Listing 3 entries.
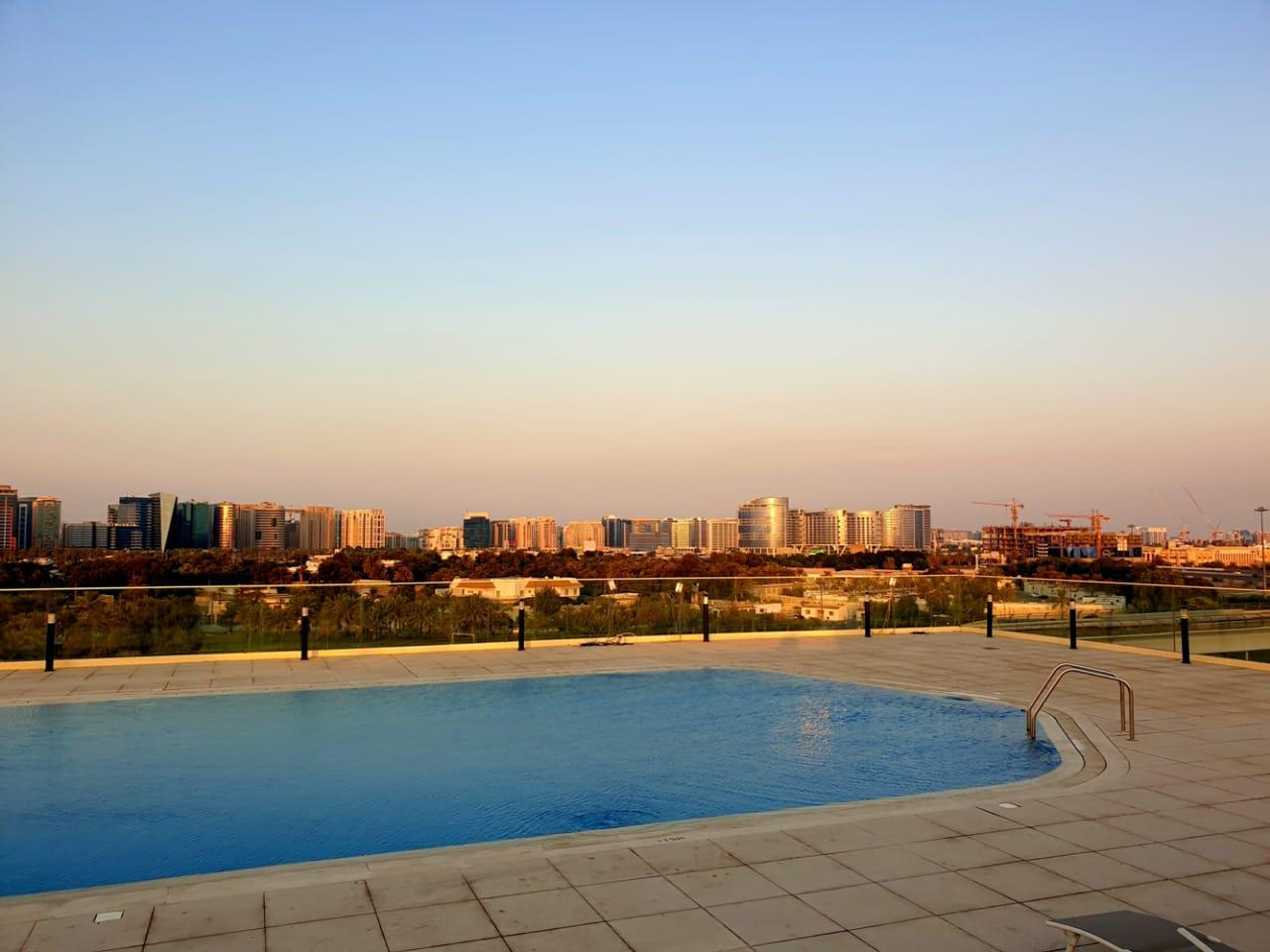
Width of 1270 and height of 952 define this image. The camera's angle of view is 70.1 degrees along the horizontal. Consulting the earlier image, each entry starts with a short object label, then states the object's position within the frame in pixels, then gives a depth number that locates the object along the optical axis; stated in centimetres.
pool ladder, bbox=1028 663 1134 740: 923
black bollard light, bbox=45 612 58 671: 1405
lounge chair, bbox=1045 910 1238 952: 354
